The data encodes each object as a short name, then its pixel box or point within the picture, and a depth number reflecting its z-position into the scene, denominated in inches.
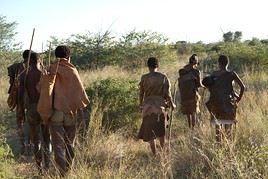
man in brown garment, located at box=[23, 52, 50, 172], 291.0
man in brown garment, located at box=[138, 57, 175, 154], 318.0
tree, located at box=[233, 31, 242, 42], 1784.4
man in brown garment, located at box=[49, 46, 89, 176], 256.2
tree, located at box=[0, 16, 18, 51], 920.3
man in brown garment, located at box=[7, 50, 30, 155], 304.3
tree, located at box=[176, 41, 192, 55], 1453.7
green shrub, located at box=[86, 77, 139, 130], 405.1
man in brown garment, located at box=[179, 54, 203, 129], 392.5
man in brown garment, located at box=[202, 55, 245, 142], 306.7
